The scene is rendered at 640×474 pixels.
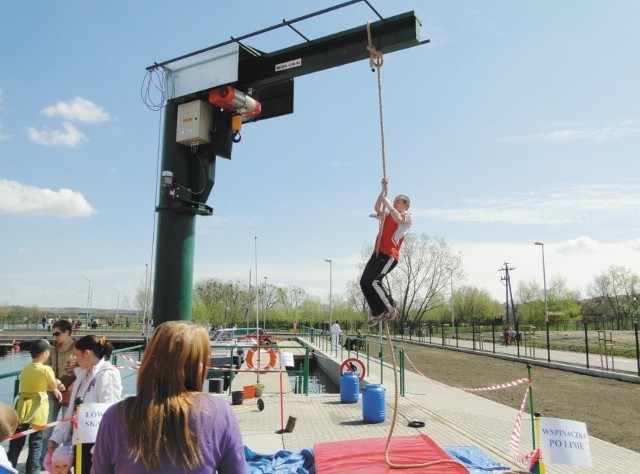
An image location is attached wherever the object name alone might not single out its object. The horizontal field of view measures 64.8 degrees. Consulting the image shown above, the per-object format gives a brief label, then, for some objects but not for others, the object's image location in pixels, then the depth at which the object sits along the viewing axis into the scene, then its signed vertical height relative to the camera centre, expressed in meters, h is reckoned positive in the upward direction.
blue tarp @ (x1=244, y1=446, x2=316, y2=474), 6.48 -2.02
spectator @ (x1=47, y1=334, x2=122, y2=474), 4.32 -0.64
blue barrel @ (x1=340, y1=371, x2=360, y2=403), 12.07 -1.83
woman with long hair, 1.99 -0.45
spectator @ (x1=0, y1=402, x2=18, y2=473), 2.45 -0.57
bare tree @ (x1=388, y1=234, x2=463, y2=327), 65.66 +2.79
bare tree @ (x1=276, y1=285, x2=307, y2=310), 94.51 +2.63
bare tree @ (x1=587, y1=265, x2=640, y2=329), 76.19 +2.98
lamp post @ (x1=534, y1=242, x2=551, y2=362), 48.28 +4.25
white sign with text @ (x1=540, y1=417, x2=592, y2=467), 4.67 -1.19
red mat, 5.27 -1.63
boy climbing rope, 5.62 +0.66
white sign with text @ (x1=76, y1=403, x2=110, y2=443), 4.04 -0.89
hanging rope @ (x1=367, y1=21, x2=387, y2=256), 5.62 +1.87
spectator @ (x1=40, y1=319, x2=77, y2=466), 6.14 -0.69
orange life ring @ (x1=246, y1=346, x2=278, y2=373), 15.09 -1.45
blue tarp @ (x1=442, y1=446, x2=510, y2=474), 6.73 -2.03
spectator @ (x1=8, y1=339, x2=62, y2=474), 5.74 -1.06
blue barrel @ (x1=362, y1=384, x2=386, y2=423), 9.95 -1.80
